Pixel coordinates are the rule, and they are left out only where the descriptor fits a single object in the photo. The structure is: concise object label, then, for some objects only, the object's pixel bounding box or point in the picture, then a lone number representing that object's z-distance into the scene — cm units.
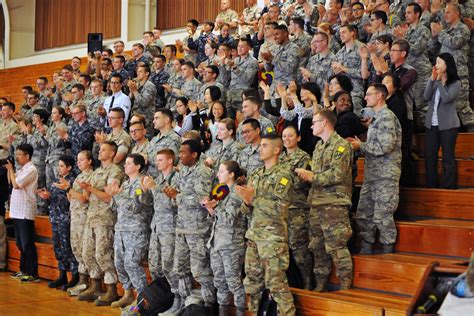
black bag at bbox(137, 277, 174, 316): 638
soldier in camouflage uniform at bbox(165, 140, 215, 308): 610
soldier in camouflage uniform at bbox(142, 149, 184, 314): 641
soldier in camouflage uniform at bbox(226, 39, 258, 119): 845
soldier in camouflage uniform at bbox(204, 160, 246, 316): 577
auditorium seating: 518
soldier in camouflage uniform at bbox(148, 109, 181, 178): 720
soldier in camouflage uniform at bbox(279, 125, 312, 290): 577
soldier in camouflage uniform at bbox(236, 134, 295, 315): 535
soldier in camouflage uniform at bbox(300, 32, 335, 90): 759
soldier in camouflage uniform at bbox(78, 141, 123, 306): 723
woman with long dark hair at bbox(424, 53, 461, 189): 638
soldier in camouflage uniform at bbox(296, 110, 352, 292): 548
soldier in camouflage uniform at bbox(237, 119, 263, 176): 612
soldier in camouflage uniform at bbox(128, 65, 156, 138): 930
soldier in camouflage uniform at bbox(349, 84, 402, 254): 575
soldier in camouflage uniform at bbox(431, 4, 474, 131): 719
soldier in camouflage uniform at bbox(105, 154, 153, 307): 674
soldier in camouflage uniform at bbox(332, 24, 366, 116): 725
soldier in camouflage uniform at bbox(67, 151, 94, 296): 754
